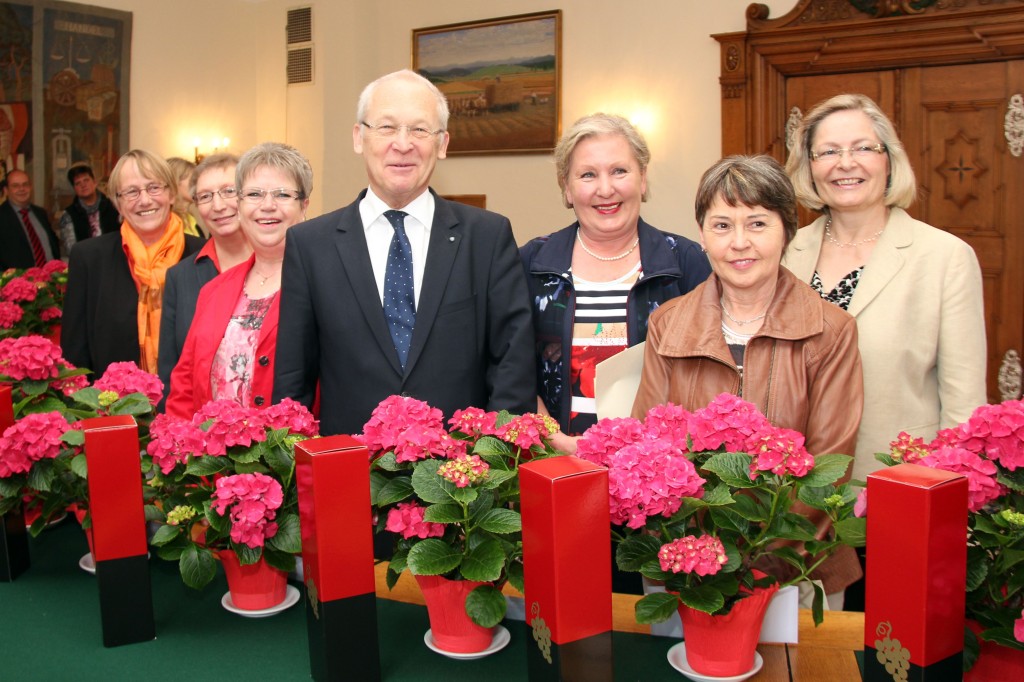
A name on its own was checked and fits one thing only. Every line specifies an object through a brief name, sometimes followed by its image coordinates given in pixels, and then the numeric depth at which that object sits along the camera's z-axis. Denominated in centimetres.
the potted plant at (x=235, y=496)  164
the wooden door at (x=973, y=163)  674
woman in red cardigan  277
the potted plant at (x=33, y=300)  416
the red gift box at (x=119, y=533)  166
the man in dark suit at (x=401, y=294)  244
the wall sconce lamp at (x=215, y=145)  983
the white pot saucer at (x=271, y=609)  174
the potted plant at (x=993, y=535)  137
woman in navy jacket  265
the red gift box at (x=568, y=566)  126
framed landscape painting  837
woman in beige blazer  249
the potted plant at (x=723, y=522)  140
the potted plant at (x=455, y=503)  147
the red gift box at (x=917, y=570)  121
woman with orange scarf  373
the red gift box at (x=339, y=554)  142
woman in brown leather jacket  212
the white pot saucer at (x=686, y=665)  146
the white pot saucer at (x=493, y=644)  157
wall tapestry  829
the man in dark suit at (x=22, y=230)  820
